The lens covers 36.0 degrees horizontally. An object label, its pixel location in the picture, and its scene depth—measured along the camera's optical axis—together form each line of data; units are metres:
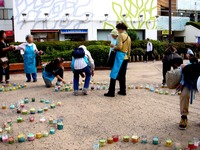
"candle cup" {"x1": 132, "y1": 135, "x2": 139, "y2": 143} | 4.47
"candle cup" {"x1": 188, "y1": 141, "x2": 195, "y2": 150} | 4.12
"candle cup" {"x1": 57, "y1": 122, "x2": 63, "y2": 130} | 5.11
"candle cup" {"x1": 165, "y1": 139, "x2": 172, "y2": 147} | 4.27
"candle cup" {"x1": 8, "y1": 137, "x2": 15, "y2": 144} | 4.50
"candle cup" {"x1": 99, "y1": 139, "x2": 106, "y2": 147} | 4.35
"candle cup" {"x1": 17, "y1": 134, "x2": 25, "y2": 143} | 4.54
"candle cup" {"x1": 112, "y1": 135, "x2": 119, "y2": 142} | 4.51
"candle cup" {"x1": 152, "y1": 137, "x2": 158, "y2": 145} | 4.38
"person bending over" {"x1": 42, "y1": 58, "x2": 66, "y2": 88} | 8.93
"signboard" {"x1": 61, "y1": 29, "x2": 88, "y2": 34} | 26.75
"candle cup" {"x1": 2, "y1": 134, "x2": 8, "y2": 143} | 4.57
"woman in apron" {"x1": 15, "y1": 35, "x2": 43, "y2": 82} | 10.16
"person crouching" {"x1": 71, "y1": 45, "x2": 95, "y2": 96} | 7.59
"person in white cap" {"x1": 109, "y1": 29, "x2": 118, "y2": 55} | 7.57
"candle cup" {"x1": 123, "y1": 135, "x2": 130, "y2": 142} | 4.50
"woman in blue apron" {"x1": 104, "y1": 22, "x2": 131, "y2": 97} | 7.35
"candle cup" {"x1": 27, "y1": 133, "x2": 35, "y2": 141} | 4.59
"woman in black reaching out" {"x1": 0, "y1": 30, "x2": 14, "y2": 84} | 9.53
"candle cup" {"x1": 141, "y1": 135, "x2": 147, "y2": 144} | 4.43
